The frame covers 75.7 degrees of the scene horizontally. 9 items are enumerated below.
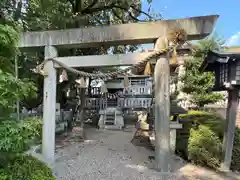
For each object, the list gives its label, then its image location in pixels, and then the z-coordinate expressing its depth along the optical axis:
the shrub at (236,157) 4.12
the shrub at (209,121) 4.25
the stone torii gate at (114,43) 3.16
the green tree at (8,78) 1.59
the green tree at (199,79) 7.74
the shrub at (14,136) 1.58
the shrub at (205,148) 3.91
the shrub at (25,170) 1.79
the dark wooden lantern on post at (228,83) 3.45
